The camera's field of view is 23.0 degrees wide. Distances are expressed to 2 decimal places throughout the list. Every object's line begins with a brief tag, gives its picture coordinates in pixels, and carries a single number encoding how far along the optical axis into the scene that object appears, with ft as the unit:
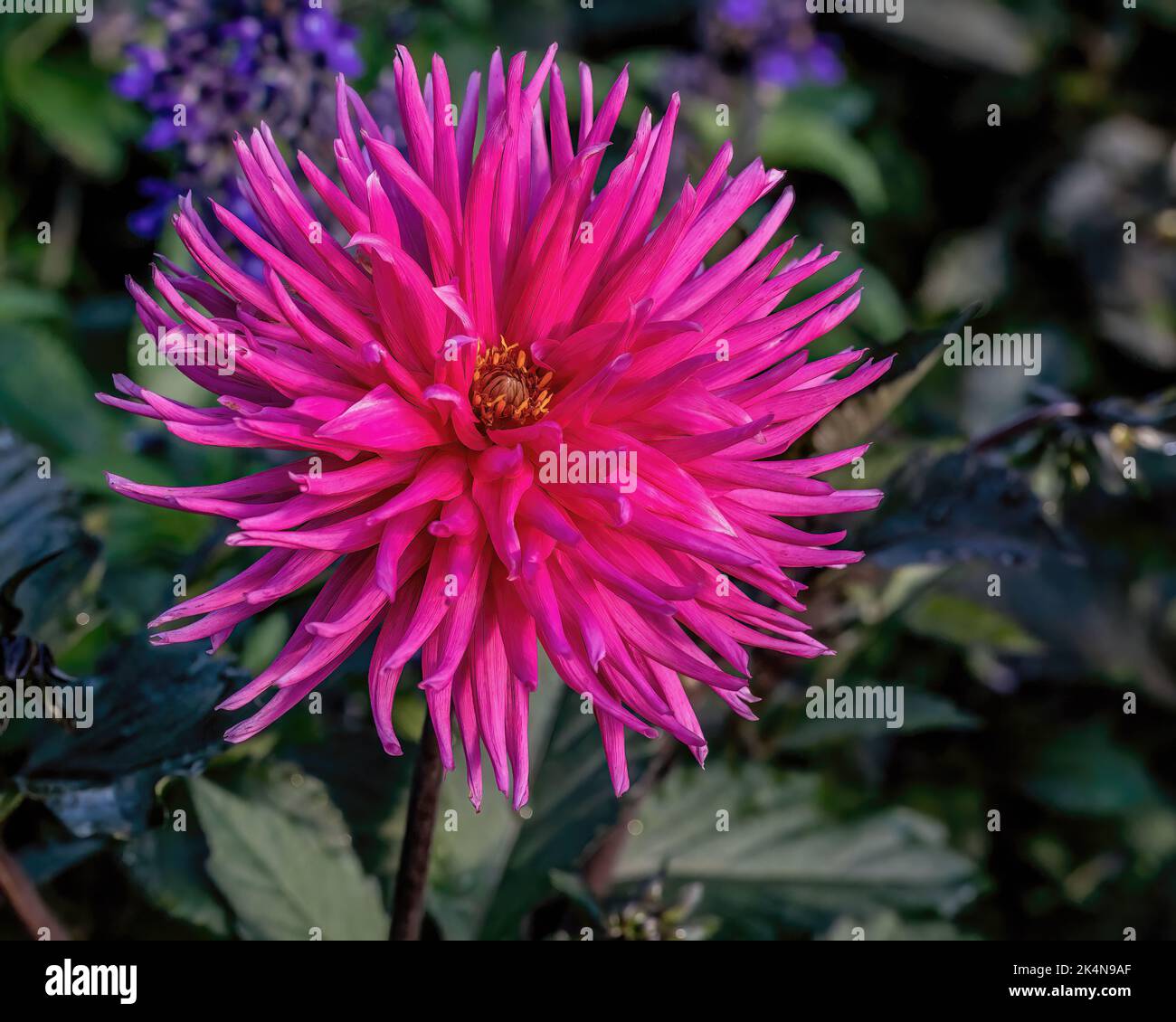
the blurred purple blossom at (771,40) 2.98
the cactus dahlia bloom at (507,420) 1.66
